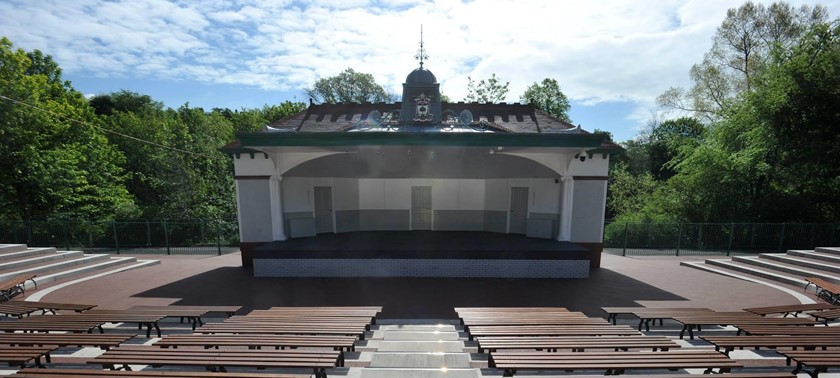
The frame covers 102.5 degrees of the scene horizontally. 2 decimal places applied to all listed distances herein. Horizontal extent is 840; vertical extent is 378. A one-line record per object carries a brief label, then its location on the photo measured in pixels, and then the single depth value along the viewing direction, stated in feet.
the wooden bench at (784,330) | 16.62
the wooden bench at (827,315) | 20.66
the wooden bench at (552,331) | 16.79
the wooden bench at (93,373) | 11.17
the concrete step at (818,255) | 36.55
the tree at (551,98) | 110.83
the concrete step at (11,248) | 38.31
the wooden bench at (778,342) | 15.10
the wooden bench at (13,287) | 27.96
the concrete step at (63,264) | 34.37
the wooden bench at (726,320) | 18.97
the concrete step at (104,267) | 34.57
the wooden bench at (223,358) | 12.70
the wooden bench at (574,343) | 14.78
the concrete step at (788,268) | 33.65
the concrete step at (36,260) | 34.98
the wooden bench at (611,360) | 12.54
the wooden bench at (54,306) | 22.35
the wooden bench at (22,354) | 13.47
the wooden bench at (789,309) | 22.36
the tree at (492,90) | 114.62
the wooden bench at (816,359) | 13.52
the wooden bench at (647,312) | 20.64
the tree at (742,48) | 68.03
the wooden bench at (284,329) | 16.93
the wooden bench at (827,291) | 26.96
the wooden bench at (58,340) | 15.10
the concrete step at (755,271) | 33.46
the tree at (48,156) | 57.00
